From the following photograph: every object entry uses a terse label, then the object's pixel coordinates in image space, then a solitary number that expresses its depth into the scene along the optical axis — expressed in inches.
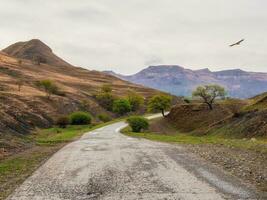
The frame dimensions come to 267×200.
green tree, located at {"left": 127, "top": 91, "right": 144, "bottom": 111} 5762.8
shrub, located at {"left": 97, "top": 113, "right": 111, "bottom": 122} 4539.9
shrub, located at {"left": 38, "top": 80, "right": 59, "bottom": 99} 4906.5
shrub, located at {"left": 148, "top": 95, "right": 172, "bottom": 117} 4333.2
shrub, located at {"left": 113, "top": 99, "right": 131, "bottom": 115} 5128.0
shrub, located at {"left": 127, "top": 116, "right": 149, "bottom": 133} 2746.1
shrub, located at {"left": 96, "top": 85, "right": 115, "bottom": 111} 5833.7
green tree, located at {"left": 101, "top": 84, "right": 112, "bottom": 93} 6311.0
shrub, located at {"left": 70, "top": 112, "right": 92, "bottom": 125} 3479.3
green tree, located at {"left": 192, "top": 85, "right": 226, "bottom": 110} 3713.1
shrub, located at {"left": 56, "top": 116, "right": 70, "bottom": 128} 3280.0
